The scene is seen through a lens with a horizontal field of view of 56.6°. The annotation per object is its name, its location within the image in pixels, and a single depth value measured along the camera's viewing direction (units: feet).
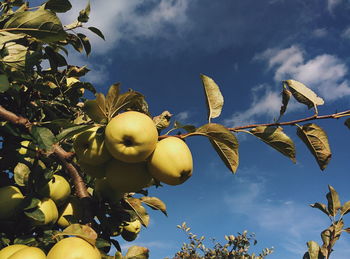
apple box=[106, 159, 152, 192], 1.62
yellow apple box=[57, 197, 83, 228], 2.27
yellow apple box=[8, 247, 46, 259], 1.58
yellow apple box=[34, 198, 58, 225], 2.07
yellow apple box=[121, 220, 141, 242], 2.77
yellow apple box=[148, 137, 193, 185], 1.54
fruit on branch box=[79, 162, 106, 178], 1.73
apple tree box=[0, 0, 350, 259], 1.57
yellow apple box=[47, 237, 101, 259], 1.51
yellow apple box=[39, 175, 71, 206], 2.19
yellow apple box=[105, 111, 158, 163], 1.48
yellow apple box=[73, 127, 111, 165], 1.61
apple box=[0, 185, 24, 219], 2.08
